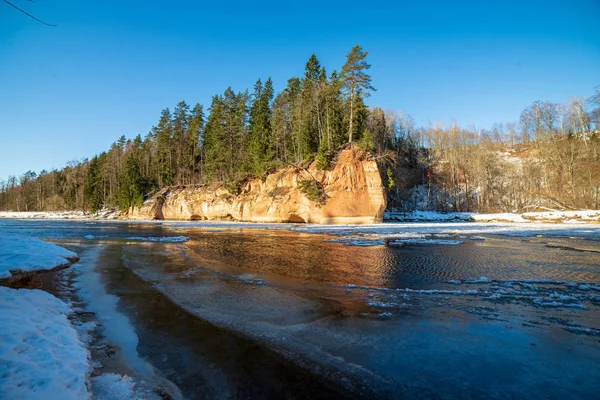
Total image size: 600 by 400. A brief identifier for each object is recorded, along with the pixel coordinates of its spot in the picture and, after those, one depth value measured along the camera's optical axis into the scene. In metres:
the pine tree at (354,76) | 37.72
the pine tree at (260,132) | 46.75
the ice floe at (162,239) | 20.97
